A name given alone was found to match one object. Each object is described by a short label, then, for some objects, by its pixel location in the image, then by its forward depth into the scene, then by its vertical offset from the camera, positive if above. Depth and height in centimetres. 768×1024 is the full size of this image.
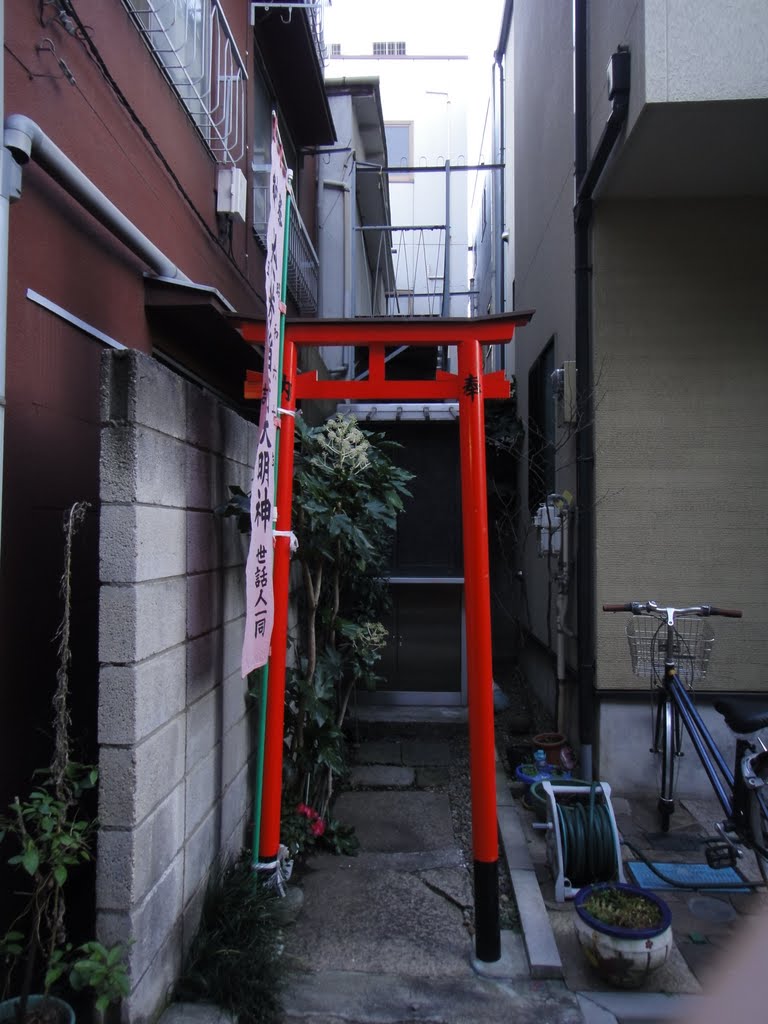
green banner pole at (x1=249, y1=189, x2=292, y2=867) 350 -109
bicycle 372 -110
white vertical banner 305 +24
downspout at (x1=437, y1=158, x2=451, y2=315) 902 +311
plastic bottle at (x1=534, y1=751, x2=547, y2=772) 542 -172
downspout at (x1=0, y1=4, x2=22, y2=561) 267 +120
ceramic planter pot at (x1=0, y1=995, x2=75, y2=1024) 235 -156
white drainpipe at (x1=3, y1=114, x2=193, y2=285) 280 +156
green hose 402 -176
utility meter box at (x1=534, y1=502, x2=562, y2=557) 579 +2
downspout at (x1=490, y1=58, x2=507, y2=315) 1078 +499
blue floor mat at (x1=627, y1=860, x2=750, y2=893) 411 -199
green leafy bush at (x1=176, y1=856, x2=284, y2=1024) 292 -178
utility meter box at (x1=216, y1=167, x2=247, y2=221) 579 +271
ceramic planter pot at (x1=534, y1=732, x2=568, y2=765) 568 -168
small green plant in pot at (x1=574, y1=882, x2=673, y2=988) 318 -177
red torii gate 352 +22
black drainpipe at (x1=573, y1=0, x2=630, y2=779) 533 +95
